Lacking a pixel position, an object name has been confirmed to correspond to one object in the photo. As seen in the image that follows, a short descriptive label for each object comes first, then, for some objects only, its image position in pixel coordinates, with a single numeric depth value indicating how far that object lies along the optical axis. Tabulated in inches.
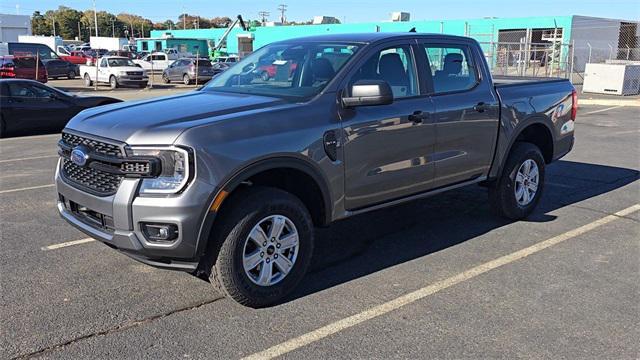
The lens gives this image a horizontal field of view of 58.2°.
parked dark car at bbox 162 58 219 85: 1280.8
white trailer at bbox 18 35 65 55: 2169.8
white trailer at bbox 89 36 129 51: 2989.7
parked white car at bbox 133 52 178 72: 1654.8
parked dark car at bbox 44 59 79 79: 1312.7
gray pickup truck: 139.4
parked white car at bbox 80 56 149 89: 1123.5
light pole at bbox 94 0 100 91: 1124.6
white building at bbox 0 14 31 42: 2087.8
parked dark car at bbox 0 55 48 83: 1031.0
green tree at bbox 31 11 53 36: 4623.5
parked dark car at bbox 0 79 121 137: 494.3
